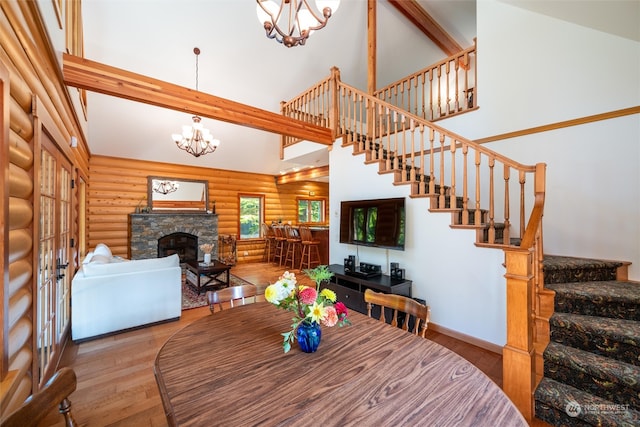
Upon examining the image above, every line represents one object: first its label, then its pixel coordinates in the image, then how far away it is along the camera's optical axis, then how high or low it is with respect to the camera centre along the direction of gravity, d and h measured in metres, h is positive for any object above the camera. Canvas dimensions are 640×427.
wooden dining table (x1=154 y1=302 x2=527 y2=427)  0.82 -0.62
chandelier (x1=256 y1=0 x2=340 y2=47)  2.50 +1.95
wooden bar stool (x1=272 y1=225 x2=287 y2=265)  6.97 -0.80
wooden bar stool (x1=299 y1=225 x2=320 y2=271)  6.25 -0.85
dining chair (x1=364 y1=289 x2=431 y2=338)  1.53 -0.57
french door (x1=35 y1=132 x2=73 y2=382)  1.81 -0.36
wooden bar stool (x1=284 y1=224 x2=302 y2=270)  6.54 -0.80
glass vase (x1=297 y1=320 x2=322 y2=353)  1.18 -0.54
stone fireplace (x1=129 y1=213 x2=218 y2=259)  6.06 -0.37
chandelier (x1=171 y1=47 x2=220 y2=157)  4.86 +1.40
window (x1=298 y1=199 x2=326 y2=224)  9.33 +0.11
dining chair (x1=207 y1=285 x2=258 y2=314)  1.80 -0.57
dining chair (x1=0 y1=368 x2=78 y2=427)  0.64 -0.51
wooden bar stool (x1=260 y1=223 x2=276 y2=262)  7.49 -0.84
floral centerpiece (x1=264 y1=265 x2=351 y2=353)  1.12 -0.41
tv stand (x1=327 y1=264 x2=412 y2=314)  3.13 -0.91
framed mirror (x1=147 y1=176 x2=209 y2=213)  6.45 +0.49
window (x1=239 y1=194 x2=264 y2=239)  7.88 -0.04
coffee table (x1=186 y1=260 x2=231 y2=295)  4.43 -1.10
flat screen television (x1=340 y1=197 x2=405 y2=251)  3.35 -0.12
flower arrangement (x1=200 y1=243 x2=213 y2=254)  4.79 -0.61
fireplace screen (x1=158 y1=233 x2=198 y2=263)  6.46 -0.81
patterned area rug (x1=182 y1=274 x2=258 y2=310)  3.92 -1.34
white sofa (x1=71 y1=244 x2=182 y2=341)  2.79 -0.92
